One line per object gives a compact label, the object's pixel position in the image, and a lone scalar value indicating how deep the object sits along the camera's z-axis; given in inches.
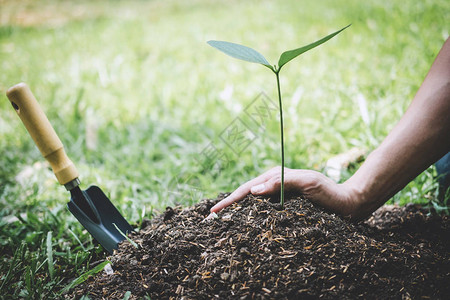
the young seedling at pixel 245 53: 27.7
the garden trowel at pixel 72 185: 32.3
